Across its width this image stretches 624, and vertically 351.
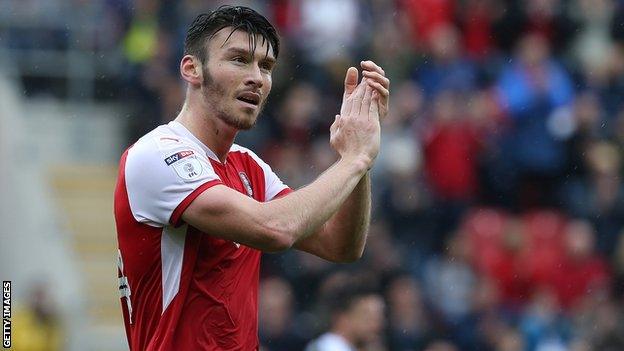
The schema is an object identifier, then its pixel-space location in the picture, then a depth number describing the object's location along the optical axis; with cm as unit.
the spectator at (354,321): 1587
